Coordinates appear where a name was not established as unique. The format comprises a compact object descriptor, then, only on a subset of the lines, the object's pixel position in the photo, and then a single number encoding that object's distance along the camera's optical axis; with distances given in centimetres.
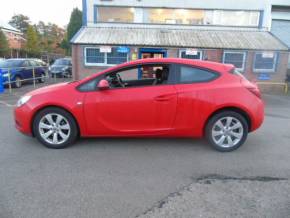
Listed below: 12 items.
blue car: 1204
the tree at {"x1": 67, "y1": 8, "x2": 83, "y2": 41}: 4541
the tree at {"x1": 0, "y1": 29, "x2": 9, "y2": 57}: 3497
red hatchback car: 416
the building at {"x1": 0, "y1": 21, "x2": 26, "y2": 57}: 5172
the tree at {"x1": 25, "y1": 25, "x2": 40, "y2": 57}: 4471
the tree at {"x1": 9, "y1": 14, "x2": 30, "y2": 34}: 7181
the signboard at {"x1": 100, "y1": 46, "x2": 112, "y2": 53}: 1444
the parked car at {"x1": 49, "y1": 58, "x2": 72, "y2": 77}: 1759
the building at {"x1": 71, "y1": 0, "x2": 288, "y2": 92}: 1450
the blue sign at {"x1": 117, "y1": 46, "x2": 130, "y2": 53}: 1450
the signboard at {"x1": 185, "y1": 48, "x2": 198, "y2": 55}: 1440
